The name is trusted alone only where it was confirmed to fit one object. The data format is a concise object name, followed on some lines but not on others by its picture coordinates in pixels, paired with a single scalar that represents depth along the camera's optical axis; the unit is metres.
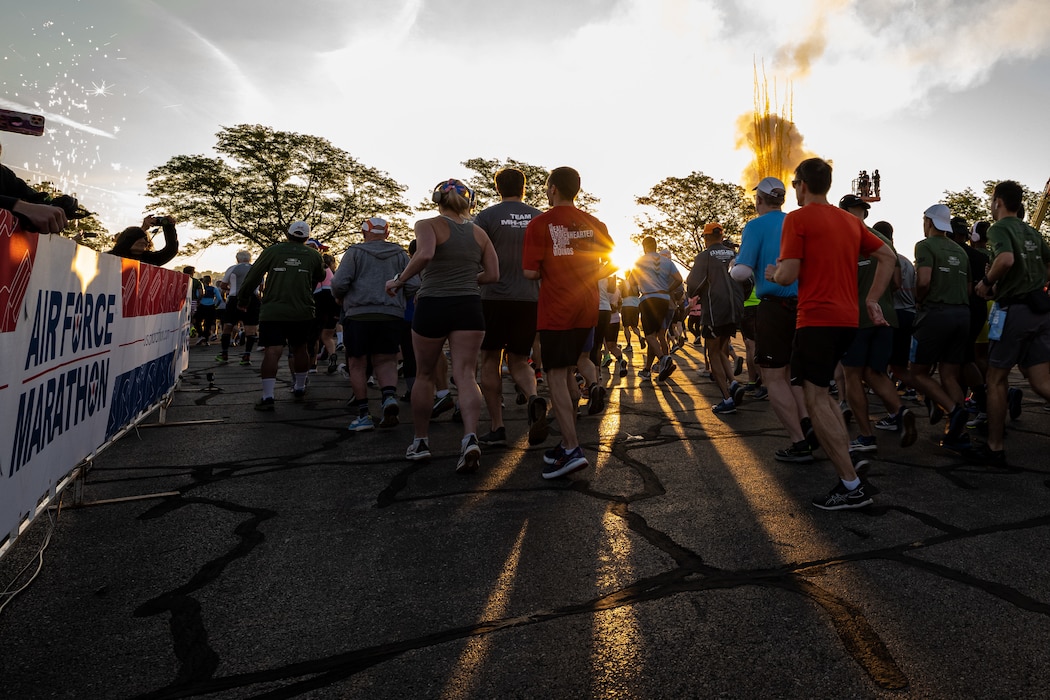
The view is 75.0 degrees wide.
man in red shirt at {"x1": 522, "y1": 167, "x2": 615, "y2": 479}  4.36
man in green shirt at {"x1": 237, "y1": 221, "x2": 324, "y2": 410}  7.34
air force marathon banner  2.64
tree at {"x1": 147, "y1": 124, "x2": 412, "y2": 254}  36.53
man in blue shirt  4.58
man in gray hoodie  6.43
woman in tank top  4.54
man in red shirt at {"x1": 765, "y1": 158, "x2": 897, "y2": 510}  3.68
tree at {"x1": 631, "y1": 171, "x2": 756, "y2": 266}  47.94
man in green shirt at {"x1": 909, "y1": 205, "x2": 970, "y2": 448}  5.34
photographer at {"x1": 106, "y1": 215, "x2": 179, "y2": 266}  5.90
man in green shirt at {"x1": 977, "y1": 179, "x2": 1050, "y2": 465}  4.69
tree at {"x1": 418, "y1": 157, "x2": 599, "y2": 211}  45.91
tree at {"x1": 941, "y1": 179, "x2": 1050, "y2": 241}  39.12
